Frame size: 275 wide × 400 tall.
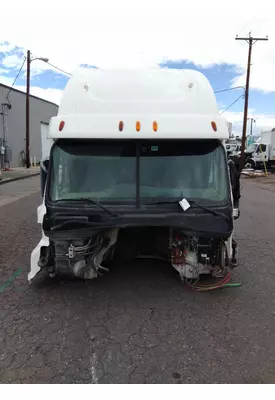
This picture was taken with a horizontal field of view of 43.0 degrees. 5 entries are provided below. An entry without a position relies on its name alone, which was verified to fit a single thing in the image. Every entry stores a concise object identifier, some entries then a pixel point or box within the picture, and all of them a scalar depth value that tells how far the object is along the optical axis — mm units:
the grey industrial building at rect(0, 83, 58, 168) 29188
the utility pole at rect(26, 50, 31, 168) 27591
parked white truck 31342
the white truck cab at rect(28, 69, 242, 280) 3861
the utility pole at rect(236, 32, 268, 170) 28041
